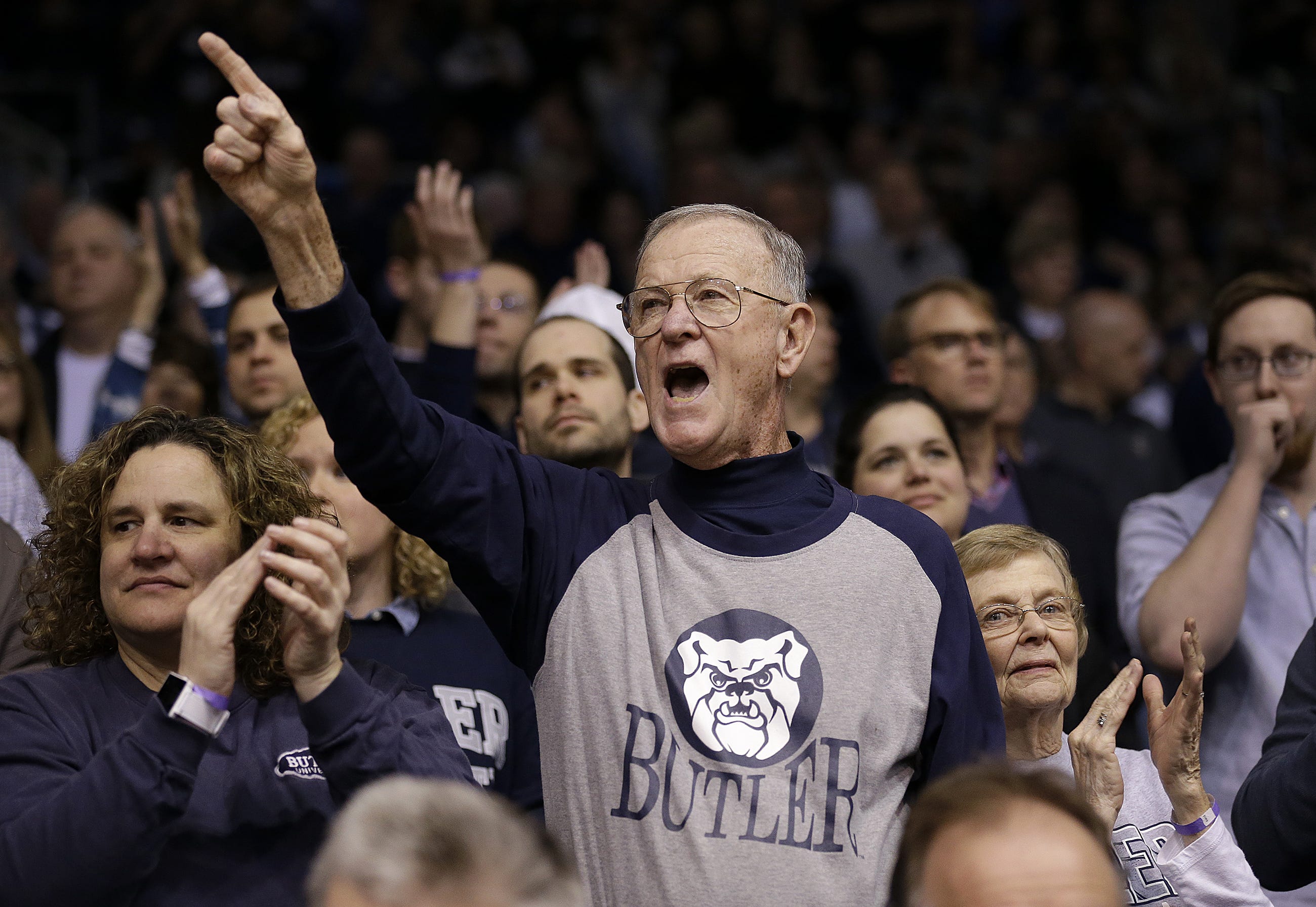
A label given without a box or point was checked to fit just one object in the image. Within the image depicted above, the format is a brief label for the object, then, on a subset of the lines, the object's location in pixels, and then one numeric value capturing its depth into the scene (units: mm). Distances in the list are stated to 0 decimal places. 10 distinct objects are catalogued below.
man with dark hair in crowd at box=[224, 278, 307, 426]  7844
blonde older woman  4891
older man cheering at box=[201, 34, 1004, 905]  4000
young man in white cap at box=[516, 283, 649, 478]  7355
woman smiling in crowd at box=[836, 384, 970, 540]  7348
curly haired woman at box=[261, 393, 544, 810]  5949
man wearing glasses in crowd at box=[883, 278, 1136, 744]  8414
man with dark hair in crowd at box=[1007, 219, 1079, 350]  14437
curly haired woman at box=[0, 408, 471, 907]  4023
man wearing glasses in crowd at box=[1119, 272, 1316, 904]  6695
